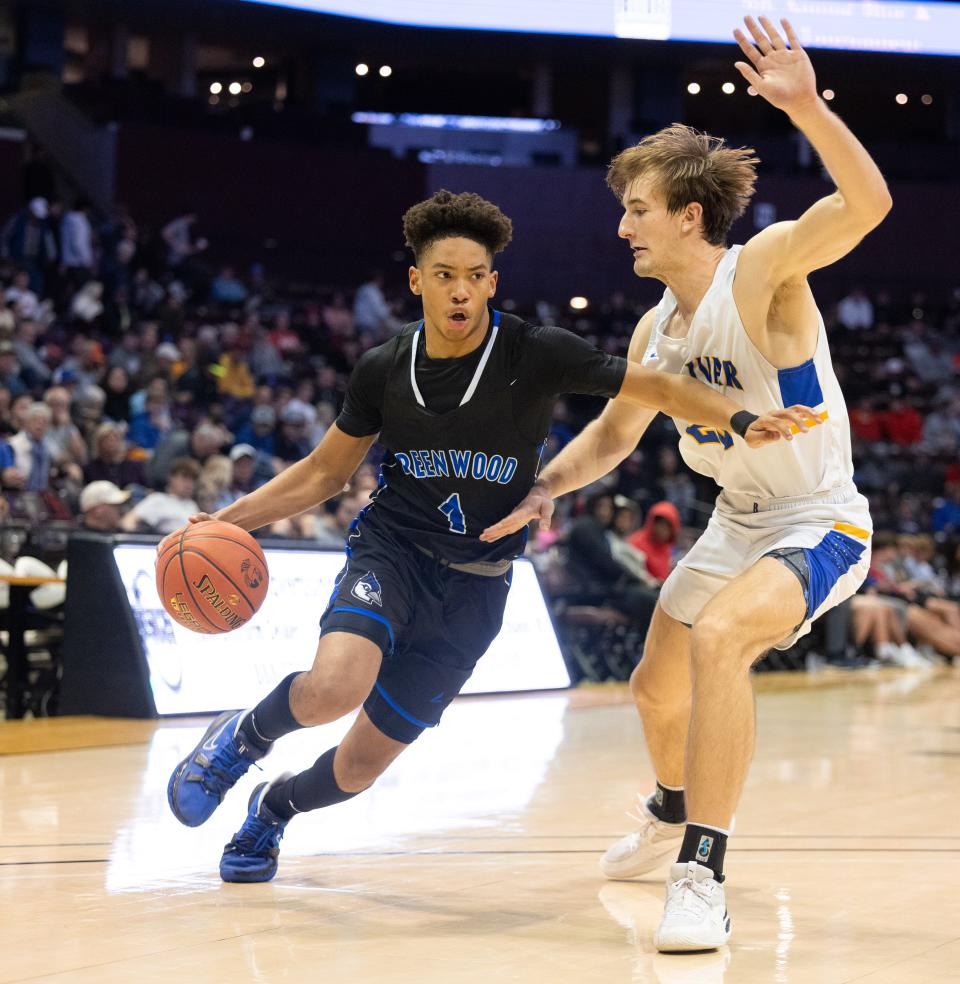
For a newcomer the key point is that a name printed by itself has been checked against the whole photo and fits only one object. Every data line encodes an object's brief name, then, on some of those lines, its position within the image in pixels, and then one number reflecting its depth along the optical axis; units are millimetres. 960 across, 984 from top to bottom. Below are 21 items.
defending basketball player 3465
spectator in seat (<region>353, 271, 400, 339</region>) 20170
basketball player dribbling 3967
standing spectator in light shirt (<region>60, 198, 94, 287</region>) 17047
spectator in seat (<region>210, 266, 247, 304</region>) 19422
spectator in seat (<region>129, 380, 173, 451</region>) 12516
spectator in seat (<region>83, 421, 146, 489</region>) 10797
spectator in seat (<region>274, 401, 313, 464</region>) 13828
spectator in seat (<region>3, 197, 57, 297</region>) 16344
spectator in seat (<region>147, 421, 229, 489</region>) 11055
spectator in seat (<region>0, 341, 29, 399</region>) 12039
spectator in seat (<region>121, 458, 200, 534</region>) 9234
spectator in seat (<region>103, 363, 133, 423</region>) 12789
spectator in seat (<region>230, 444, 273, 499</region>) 10742
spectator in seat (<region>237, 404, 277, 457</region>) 13891
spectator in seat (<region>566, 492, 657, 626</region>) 10930
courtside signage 7891
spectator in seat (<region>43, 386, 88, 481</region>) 10836
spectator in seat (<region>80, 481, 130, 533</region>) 8852
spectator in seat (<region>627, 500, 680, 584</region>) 11852
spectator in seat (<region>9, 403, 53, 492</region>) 10484
